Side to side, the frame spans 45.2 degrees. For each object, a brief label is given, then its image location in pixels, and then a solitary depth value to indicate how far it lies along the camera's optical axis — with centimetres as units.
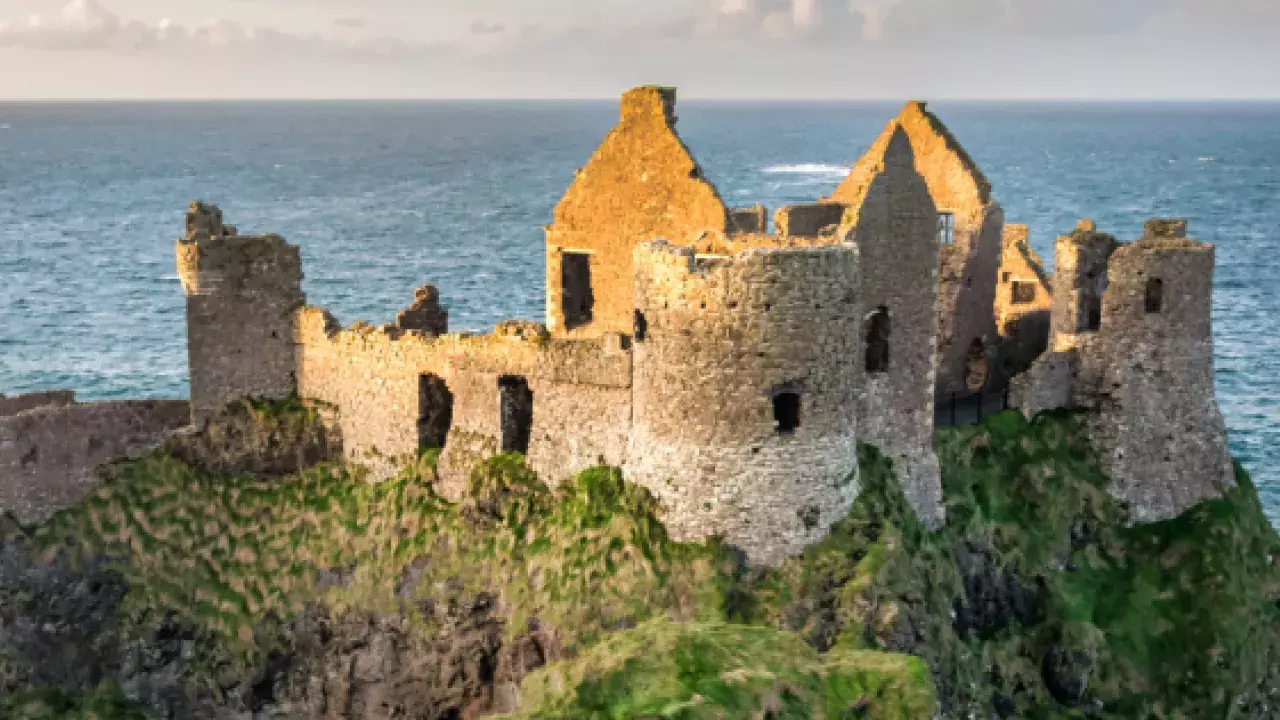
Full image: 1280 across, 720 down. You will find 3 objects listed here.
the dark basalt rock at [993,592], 3694
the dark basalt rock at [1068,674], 3641
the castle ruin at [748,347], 3167
